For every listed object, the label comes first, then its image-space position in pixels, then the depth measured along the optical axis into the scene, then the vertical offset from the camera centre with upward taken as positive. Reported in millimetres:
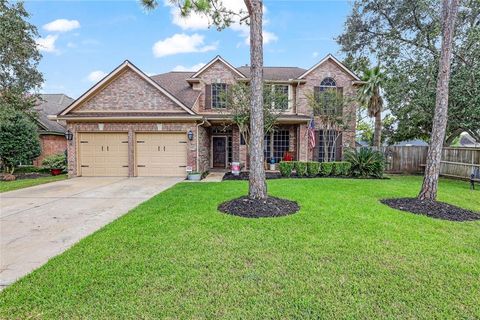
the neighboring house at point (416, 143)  37719 +1444
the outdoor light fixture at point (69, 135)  12328 +927
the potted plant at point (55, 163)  14273 -494
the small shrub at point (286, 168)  12141 -702
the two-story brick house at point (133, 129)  12172 +1220
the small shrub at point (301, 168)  12133 -706
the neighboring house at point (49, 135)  18062 +1390
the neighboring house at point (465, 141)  40256 +1858
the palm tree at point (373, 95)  18000 +4105
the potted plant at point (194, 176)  11453 -1009
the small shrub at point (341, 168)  12133 -717
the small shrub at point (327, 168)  12227 -717
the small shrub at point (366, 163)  11969 -475
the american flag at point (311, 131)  14359 +1261
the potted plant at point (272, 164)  15188 -637
